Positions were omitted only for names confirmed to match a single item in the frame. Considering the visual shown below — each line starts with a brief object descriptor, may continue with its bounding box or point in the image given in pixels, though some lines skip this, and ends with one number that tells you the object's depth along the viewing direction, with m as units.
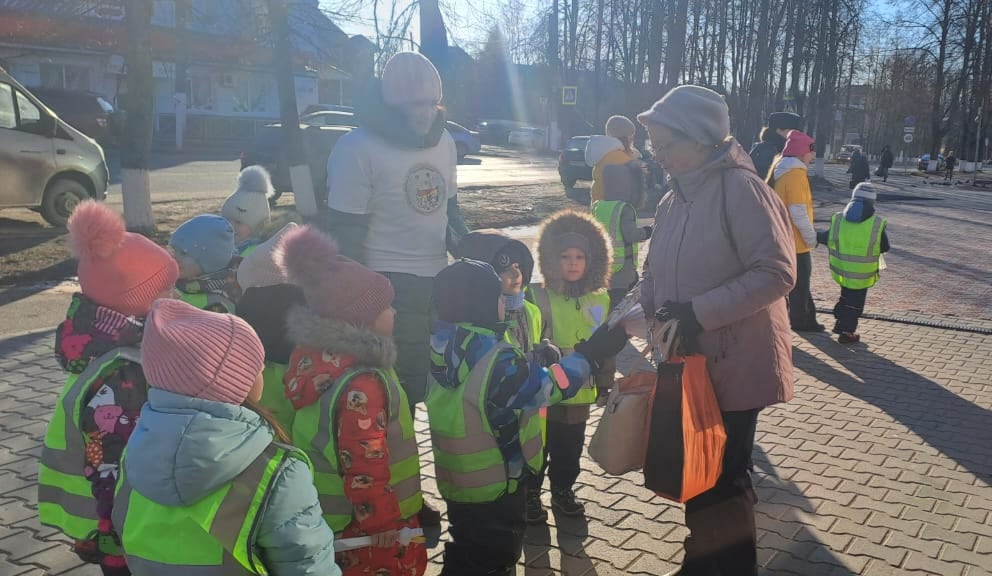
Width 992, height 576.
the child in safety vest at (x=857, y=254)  7.54
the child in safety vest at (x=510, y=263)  3.35
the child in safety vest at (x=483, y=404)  2.87
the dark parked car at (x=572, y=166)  23.45
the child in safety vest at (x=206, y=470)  1.84
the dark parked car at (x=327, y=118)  24.36
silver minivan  11.59
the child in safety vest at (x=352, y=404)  2.60
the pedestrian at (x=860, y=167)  25.72
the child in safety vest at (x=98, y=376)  2.45
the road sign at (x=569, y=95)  25.42
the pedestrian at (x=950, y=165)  39.97
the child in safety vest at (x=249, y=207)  4.71
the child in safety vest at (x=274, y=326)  3.13
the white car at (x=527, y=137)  47.97
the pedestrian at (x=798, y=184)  6.69
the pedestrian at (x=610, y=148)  6.64
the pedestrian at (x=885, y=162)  39.03
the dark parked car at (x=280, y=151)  15.93
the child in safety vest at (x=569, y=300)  3.93
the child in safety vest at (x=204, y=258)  3.56
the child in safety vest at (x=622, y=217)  6.06
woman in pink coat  2.81
